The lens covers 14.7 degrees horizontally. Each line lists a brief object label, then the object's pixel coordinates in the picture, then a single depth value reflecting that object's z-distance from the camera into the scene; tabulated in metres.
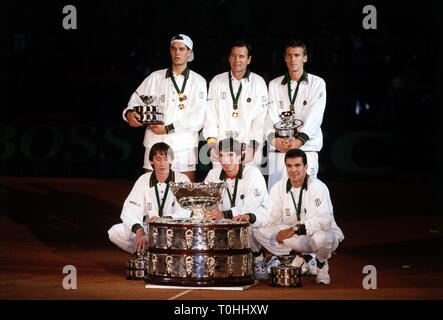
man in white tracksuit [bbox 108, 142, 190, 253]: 15.60
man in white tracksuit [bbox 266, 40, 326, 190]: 16.43
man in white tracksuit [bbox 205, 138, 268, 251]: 15.69
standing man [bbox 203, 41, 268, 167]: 16.97
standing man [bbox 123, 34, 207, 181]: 16.87
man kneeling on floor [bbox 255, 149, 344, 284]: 14.90
